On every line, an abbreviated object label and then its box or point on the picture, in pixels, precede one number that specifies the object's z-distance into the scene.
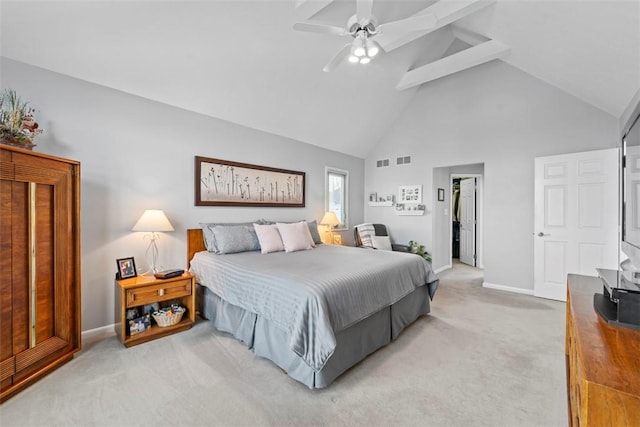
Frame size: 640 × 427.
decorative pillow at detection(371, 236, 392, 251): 5.01
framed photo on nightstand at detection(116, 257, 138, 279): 2.57
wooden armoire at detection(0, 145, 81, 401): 1.71
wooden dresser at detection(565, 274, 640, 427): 0.69
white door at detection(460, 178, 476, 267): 6.06
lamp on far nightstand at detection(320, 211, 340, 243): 4.71
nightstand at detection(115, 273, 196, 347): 2.35
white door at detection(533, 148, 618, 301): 3.29
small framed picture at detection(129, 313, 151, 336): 2.43
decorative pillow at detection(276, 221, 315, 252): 3.35
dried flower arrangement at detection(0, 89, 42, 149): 1.86
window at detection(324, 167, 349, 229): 5.32
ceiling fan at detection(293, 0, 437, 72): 2.18
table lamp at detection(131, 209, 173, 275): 2.60
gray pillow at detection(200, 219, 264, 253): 3.15
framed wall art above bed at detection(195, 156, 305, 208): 3.38
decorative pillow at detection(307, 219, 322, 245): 3.93
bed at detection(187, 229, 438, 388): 1.76
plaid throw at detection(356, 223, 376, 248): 5.00
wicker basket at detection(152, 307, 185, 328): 2.58
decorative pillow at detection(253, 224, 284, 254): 3.22
